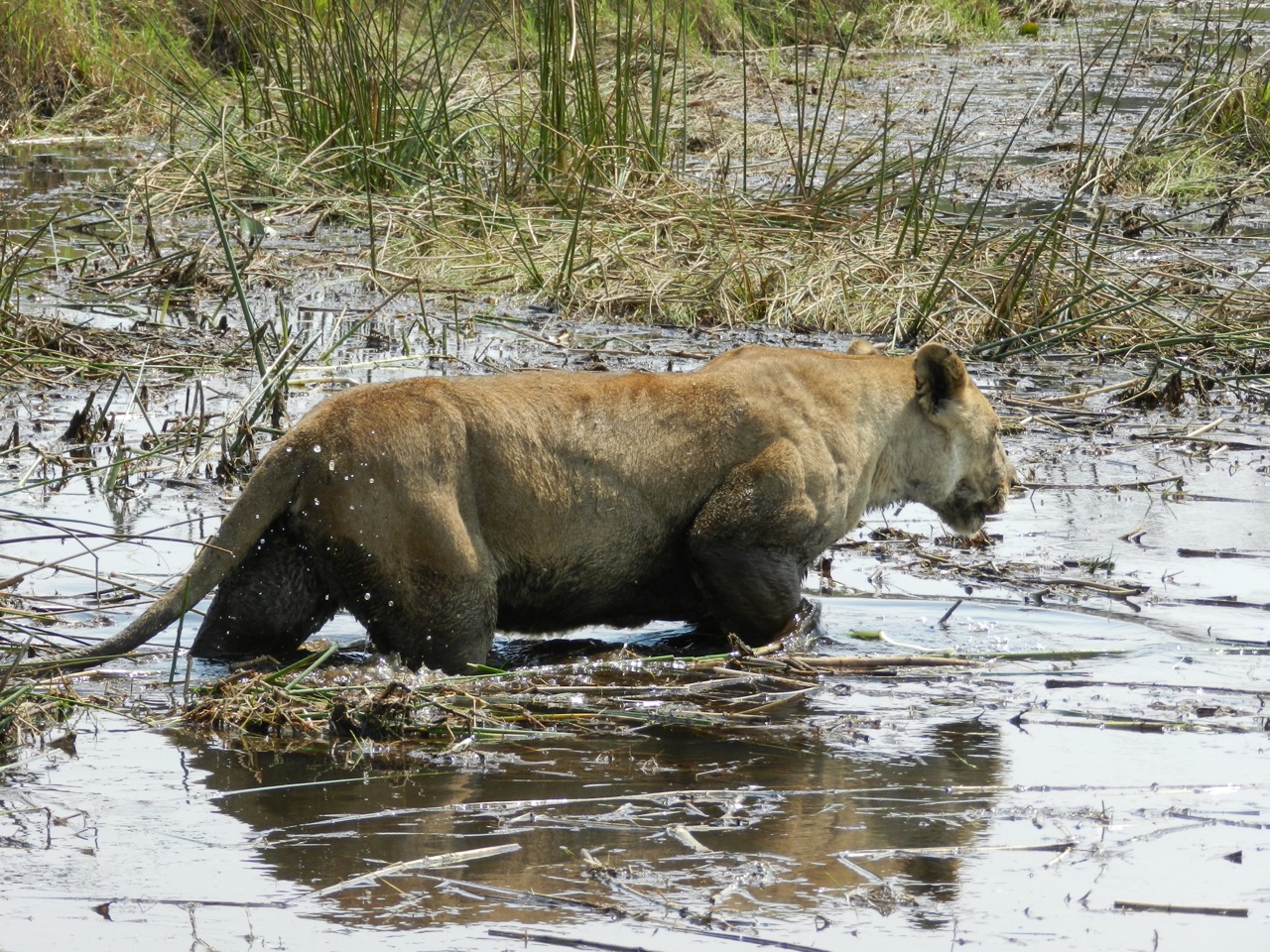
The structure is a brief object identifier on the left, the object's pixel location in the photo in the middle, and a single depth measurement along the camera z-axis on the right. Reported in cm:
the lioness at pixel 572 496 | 1123
